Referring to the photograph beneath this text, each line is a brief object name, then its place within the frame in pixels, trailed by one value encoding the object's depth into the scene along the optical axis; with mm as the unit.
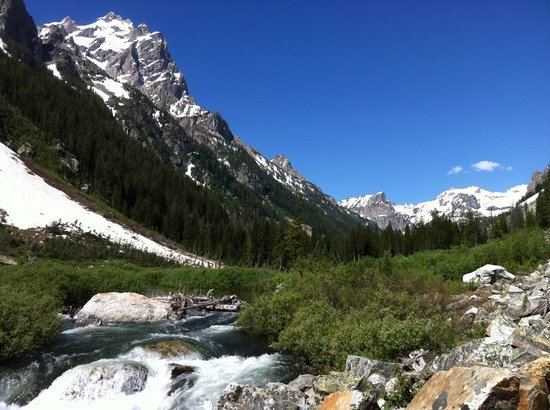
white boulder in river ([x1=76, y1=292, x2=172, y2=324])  29281
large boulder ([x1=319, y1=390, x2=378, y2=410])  8594
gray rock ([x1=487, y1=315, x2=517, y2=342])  12125
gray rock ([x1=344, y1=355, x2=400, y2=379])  11244
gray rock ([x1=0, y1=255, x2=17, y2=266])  43556
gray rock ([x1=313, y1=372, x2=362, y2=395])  11725
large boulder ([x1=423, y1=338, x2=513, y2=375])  9023
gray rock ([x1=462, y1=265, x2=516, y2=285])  28859
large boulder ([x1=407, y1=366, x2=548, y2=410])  6410
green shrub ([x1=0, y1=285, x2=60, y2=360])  17891
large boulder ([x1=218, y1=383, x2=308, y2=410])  11508
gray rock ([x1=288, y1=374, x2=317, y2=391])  13258
